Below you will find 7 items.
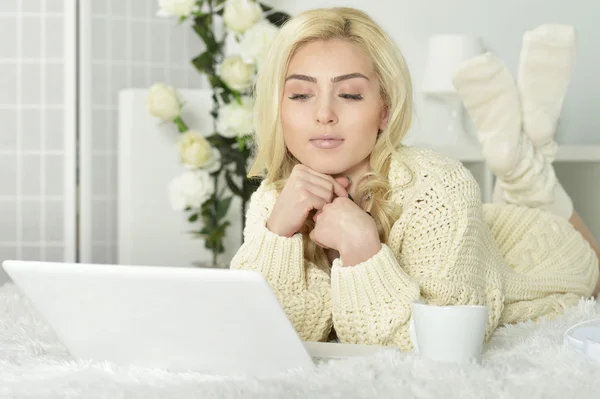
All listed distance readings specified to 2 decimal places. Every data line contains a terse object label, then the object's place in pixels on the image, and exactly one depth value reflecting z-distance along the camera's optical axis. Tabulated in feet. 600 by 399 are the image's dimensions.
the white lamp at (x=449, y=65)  10.39
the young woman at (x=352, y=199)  4.70
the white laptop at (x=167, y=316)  3.20
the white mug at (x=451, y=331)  3.61
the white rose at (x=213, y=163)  9.55
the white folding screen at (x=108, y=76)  10.39
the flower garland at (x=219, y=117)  9.08
